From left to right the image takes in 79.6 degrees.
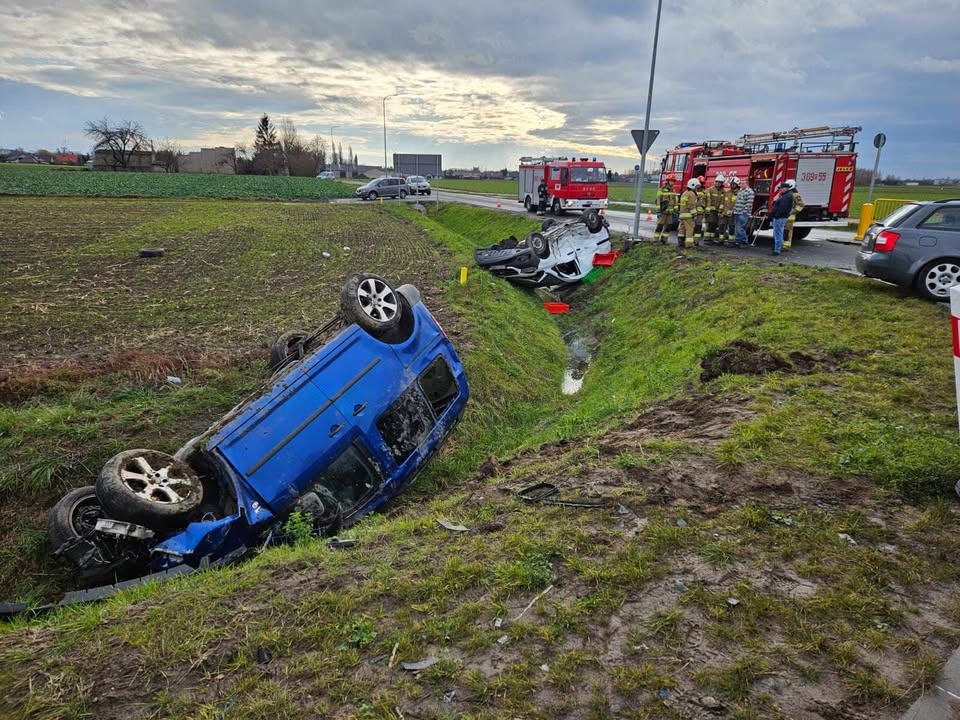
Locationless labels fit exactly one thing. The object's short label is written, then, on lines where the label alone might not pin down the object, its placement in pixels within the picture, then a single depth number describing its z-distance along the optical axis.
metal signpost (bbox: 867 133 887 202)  16.05
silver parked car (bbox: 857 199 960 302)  7.63
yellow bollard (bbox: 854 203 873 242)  15.80
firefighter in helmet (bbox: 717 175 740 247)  14.16
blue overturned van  3.93
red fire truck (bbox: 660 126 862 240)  14.41
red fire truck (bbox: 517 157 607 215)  24.52
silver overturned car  13.64
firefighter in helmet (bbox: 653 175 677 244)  15.22
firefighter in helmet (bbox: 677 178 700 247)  13.75
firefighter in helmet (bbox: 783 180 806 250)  12.53
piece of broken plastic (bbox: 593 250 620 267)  14.64
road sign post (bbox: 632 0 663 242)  13.64
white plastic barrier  3.26
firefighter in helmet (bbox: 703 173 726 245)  14.07
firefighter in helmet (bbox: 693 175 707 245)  13.95
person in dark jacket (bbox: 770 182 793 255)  12.38
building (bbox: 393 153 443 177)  46.12
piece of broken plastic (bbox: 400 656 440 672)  2.64
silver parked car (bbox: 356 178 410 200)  41.69
